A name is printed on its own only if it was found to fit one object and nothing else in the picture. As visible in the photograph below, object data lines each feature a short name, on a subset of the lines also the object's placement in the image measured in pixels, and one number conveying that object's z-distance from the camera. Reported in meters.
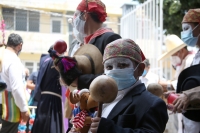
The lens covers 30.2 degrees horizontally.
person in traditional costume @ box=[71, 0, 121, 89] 3.03
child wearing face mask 2.03
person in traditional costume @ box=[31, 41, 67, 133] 5.08
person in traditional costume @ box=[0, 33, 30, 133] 5.40
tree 8.56
